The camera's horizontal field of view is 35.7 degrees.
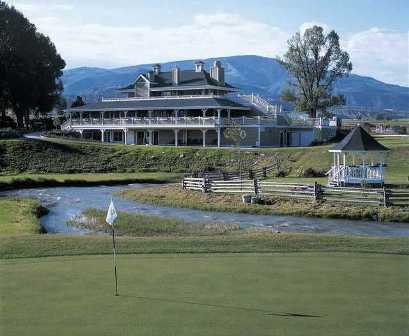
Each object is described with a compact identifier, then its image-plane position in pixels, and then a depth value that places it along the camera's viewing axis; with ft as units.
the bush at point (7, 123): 313.36
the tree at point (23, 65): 281.33
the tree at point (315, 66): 271.28
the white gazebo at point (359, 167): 125.08
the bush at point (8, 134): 247.76
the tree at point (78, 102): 373.61
